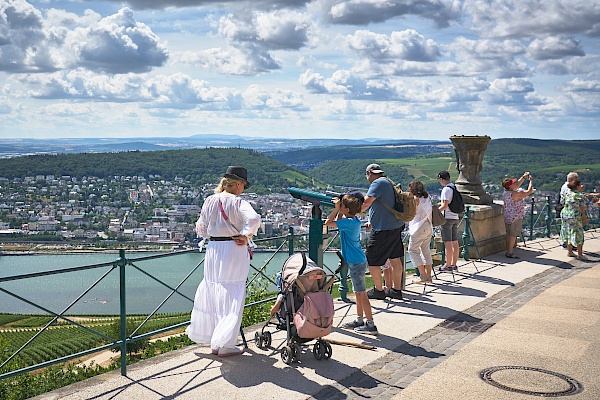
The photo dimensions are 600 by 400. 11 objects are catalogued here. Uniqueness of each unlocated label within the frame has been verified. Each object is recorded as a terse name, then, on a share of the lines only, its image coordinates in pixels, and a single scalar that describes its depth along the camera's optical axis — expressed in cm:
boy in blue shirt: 660
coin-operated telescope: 686
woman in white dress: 571
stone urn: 1211
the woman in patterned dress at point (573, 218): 1195
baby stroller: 568
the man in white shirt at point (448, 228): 1004
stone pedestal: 1188
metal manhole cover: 518
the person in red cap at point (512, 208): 1184
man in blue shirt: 754
